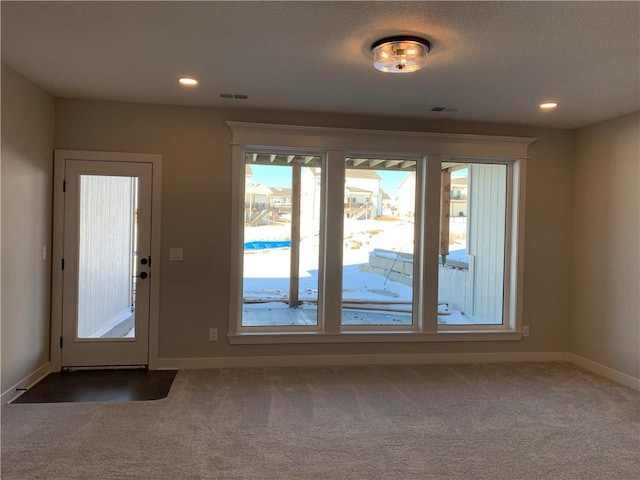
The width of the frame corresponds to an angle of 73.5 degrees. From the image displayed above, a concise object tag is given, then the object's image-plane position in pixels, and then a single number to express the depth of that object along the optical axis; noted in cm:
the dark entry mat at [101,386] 335
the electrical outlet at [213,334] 418
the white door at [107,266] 399
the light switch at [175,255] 410
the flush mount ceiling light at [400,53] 252
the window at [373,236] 431
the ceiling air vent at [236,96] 368
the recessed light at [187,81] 331
